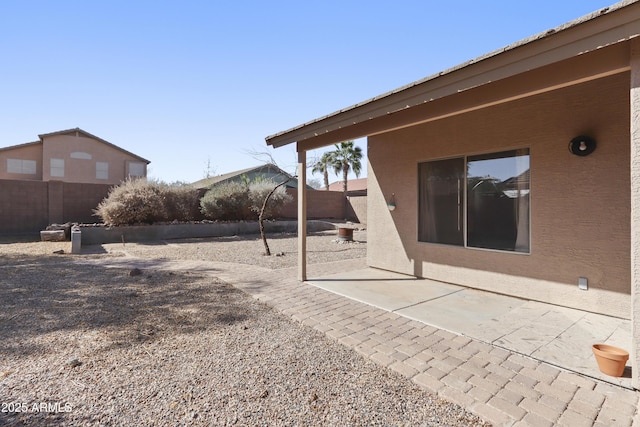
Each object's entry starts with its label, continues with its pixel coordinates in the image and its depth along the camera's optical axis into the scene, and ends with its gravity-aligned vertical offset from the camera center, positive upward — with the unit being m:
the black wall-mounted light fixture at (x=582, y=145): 3.92 +0.96
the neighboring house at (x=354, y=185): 35.56 +4.14
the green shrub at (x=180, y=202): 13.17 +0.69
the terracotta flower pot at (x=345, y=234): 12.11 -0.68
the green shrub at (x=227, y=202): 14.23 +0.71
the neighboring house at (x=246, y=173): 25.22 +3.77
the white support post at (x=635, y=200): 2.22 +0.13
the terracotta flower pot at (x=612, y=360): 2.43 -1.17
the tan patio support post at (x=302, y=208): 5.71 +0.17
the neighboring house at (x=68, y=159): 23.47 +4.74
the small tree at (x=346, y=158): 27.67 +5.51
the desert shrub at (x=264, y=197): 15.24 +1.03
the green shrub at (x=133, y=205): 11.48 +0.48
